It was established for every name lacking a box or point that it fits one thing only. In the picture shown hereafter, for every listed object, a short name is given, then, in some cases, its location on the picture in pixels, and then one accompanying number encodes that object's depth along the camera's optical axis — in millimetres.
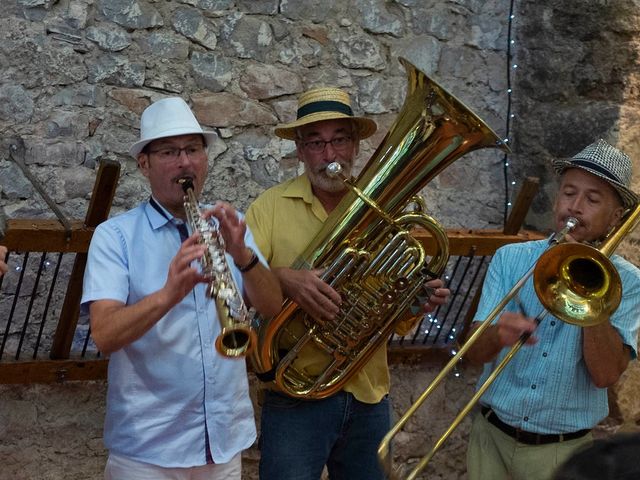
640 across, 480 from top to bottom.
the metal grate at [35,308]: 3883
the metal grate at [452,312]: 4691
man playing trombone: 3115
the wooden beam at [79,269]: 3488
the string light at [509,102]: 5086
